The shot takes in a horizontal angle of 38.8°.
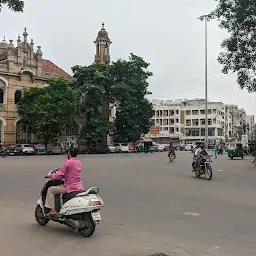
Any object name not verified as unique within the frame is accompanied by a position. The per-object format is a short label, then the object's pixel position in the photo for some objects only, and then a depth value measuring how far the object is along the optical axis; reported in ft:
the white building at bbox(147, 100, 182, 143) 323.57
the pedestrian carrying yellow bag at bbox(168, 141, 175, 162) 90.69
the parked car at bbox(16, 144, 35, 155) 140.46
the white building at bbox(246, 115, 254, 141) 489.34
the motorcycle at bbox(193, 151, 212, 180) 51.20
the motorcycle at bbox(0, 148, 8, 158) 110.93
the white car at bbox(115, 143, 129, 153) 172.04
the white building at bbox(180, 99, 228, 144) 317.42
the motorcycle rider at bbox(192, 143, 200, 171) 54.84
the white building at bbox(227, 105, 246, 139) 373.40
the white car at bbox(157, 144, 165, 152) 208.44
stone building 157.58
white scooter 19.56
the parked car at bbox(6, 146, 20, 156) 138.99
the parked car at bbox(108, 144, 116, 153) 171.42
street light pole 149.47
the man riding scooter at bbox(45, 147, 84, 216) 20.74
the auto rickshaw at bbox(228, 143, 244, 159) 110.22
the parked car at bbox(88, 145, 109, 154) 167.12
